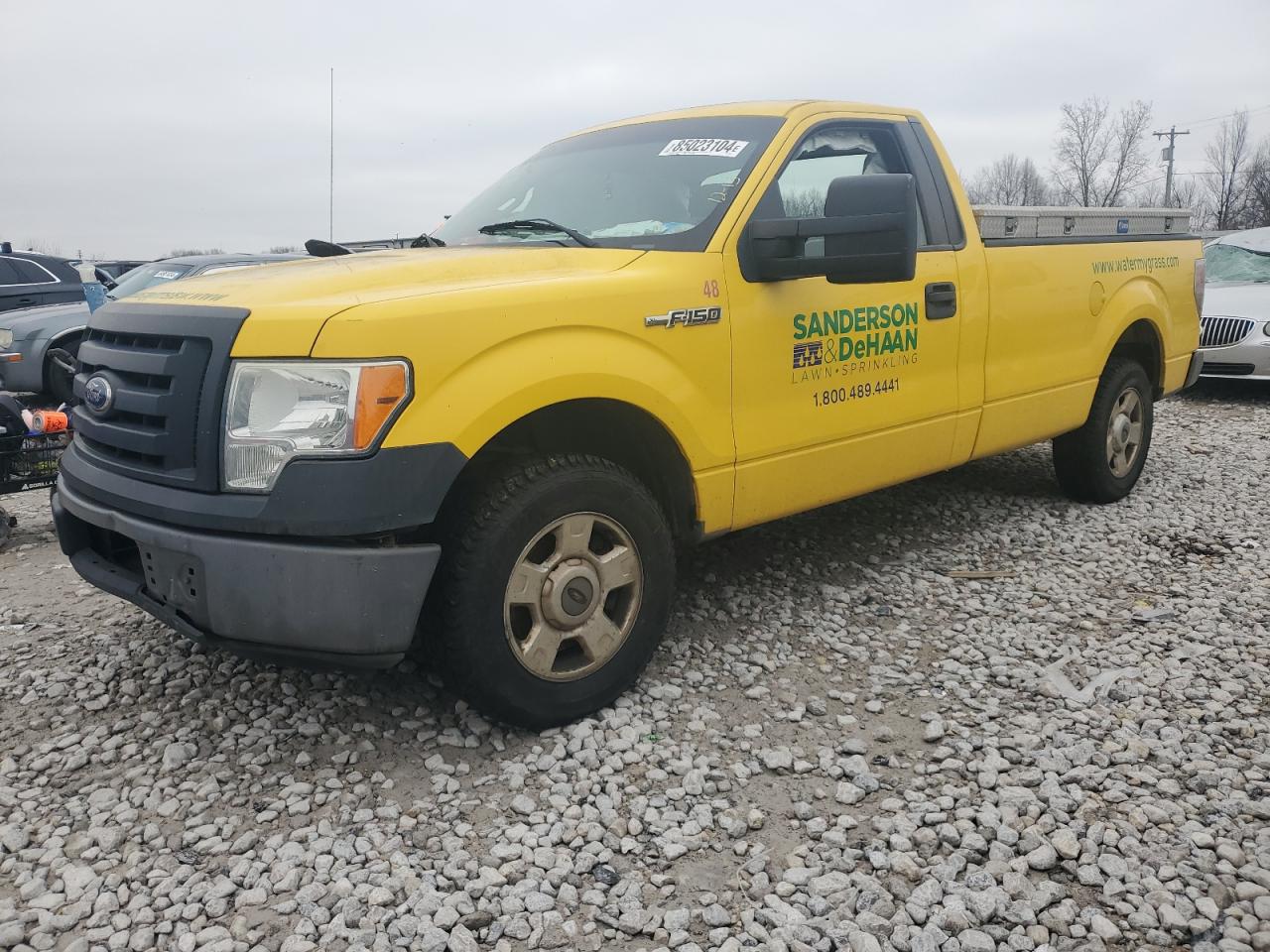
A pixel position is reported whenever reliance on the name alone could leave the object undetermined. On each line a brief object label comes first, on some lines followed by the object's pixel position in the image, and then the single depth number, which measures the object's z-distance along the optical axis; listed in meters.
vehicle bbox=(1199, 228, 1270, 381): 9.63
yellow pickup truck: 2.62
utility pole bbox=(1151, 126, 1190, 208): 47.74
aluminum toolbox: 4.55
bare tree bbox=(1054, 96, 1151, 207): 47.81
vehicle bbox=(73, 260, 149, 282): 18.36
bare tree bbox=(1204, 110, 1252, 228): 49.75
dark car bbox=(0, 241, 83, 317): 11.80
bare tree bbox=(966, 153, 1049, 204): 42.09
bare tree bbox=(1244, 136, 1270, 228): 46.81
